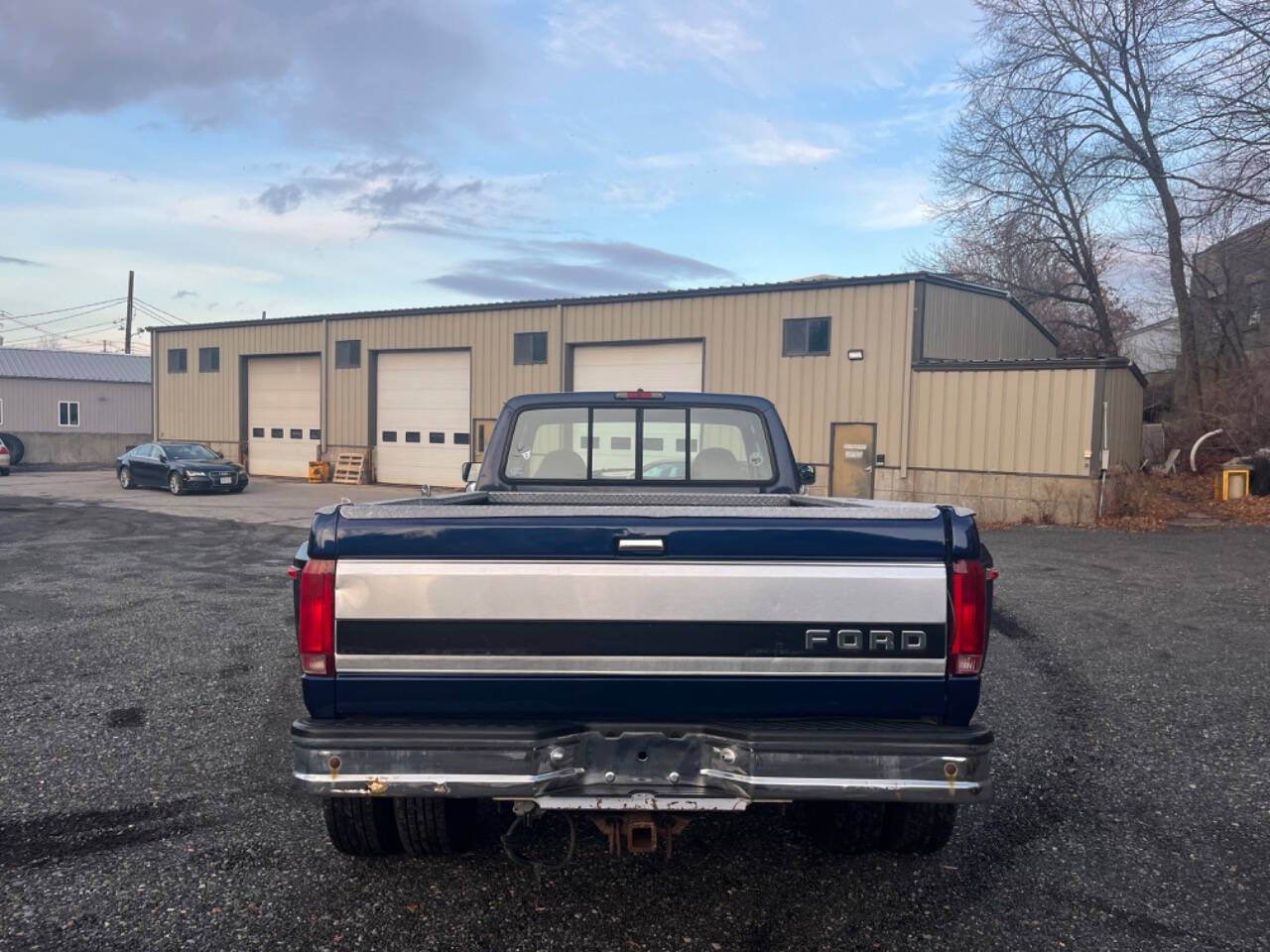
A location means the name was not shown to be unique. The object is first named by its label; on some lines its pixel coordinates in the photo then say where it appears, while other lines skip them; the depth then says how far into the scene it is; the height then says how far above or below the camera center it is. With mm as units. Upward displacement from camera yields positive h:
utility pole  66625 +6565
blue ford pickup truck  2943 -692
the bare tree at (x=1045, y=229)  27656 +6973
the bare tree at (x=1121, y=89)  25797 +10036
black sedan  24141 -1035
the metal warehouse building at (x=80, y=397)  44625 +1570
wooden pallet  27828 -1052
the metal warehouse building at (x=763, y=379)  17578 +1422
